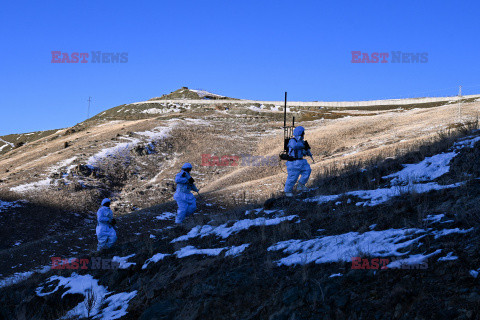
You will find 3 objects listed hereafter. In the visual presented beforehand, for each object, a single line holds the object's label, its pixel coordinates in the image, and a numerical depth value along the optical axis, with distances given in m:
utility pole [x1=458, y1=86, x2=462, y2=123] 31.98
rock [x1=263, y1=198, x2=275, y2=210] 12.32
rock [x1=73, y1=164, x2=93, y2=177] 33.50
